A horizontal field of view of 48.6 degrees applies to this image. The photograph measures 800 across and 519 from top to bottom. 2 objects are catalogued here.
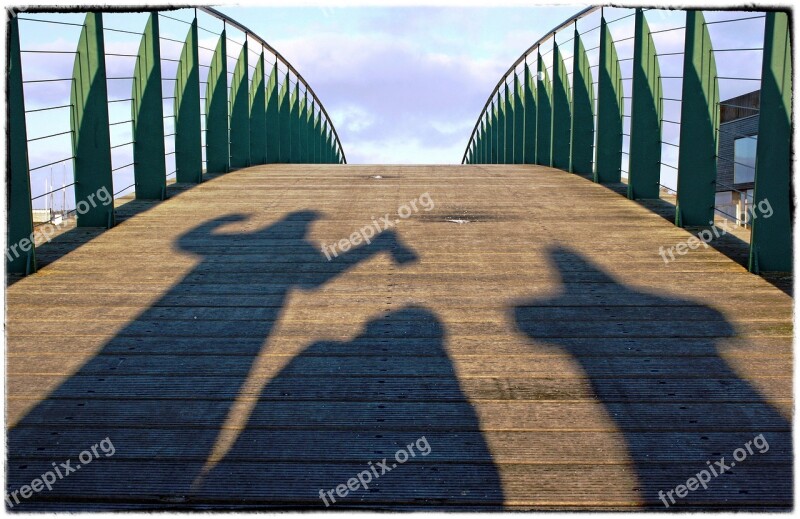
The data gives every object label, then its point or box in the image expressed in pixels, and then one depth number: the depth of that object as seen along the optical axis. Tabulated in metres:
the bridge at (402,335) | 4.18
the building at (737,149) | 28.25
